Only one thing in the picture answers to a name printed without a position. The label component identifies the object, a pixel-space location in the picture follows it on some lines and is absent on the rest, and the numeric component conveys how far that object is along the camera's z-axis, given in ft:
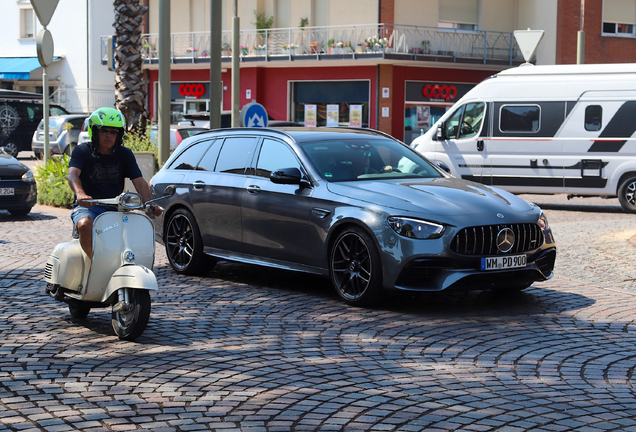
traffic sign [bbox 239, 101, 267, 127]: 50.62
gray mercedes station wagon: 23.36
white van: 54.24
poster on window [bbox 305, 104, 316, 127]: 115.14
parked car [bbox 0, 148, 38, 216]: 48.34
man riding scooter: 21.03
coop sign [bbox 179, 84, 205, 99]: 126.52
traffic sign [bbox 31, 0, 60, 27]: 44.51
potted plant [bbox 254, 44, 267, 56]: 114.31
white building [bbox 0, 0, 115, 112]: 146.41
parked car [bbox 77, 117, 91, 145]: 76.59
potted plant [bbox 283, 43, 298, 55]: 112.47
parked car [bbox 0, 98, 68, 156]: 105.70
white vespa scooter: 19.77
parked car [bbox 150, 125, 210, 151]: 66.74
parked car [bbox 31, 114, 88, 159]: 94.79
